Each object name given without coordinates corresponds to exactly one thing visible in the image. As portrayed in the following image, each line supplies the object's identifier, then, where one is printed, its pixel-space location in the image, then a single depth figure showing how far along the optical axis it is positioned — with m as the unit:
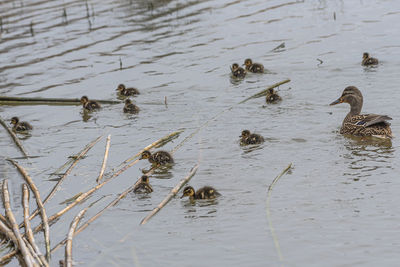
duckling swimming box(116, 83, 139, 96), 21.59
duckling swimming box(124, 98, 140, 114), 19.86
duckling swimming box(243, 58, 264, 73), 22.55
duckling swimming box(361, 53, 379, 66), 21.64
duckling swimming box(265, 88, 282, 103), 19.27
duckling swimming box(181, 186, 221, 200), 13.10
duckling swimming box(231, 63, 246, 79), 22.28
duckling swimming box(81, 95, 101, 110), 20.44
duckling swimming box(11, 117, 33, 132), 19.19
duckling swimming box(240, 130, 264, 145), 16.19
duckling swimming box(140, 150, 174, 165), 15.28
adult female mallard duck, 15.94
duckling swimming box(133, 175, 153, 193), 13.65
